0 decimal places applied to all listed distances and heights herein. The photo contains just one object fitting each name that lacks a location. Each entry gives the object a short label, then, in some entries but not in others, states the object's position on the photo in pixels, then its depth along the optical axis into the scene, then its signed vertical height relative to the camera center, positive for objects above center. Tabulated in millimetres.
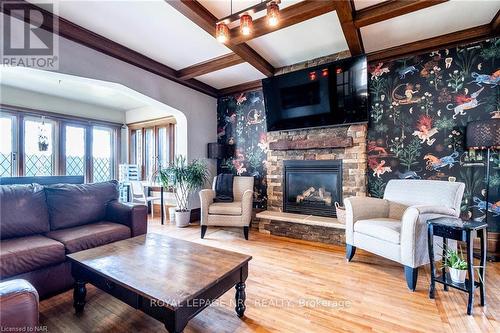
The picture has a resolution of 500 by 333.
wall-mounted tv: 3031 +982
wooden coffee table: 1160 -620
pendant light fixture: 1720 +1171
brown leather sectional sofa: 1695 -548
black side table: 1660 -544
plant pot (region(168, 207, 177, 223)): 4384 -884
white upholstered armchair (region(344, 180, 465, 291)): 1970 -535
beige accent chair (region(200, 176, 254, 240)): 3361 -669
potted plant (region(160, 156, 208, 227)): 3926 -225
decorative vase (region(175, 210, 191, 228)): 4023 -886
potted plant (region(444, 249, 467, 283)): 1798 -799
